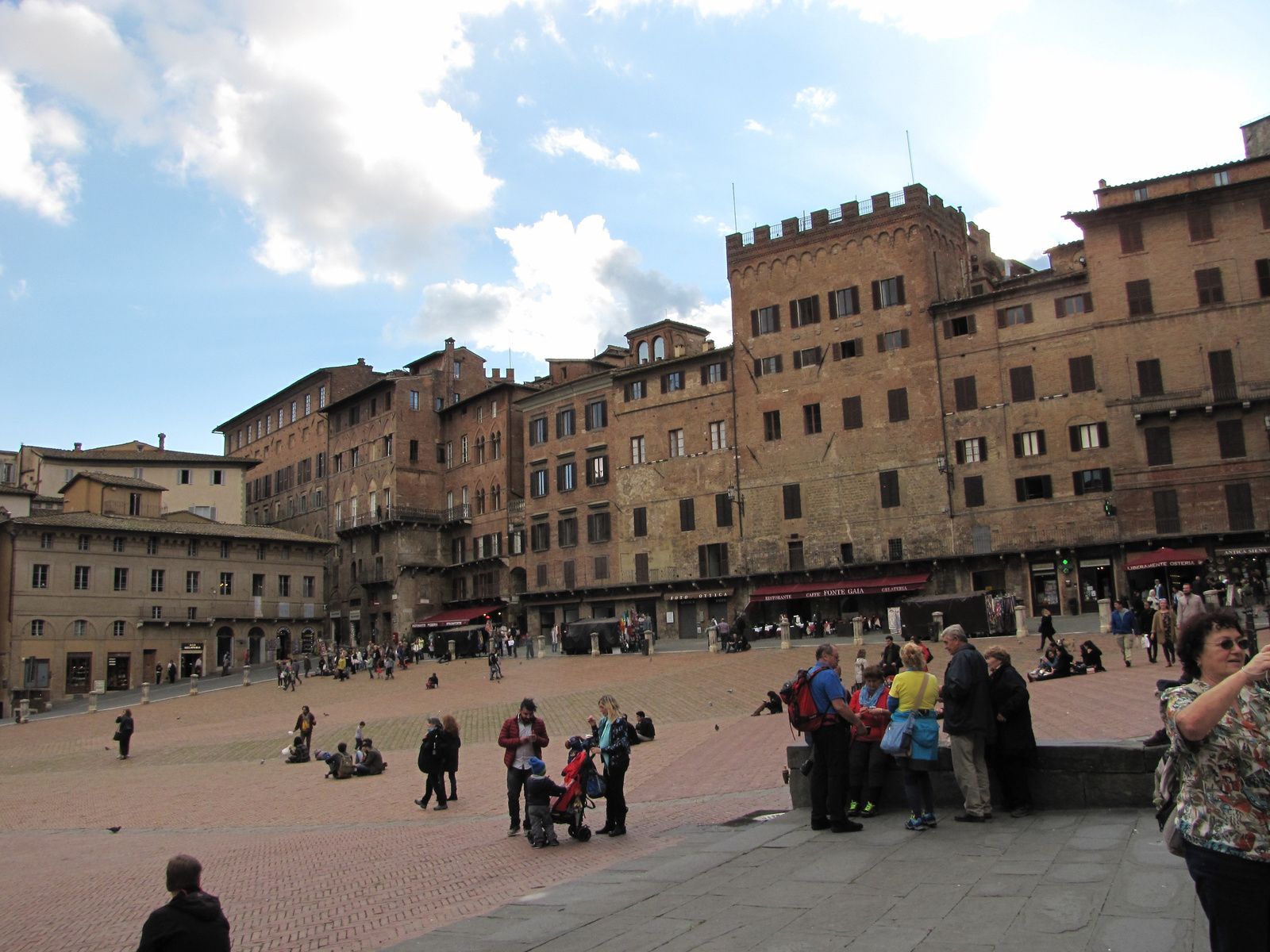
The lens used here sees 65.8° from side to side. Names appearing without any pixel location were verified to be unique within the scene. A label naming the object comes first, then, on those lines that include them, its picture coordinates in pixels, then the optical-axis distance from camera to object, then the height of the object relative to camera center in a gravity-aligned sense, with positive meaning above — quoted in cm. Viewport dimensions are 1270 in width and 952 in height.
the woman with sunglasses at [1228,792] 366 -78
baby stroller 1066 -185
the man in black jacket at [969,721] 830 -101
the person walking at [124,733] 2611 -225
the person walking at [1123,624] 2532 -86
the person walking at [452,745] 1514 -179
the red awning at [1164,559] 3672 +115
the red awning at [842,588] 4262 +87
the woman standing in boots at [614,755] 1046 -143
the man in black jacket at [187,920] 488 -138
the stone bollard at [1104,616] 3045 -71
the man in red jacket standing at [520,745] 1149 -139
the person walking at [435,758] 1502 -194
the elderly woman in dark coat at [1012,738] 838 -118
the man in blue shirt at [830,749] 876 -125
